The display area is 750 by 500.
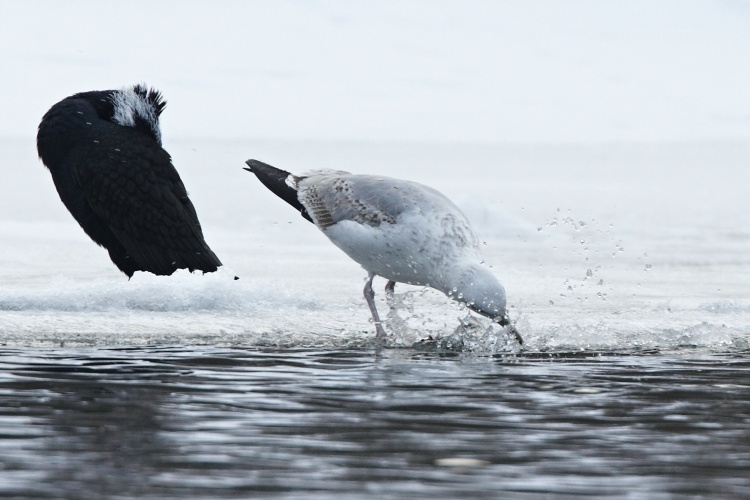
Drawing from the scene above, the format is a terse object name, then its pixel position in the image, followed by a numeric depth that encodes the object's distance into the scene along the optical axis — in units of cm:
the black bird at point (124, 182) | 2214
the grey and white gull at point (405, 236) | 1714
